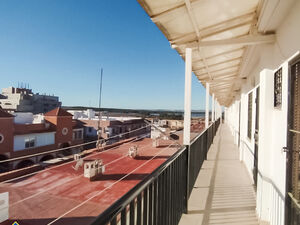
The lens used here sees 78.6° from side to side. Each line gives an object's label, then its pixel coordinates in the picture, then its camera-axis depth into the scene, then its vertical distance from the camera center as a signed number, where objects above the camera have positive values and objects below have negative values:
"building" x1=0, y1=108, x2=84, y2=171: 15.53 -2.22
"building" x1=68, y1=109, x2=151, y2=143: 25.91 -1.62
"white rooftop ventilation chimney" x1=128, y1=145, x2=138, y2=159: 11.16 -2.25
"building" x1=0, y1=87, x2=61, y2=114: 56.35 +3.86
